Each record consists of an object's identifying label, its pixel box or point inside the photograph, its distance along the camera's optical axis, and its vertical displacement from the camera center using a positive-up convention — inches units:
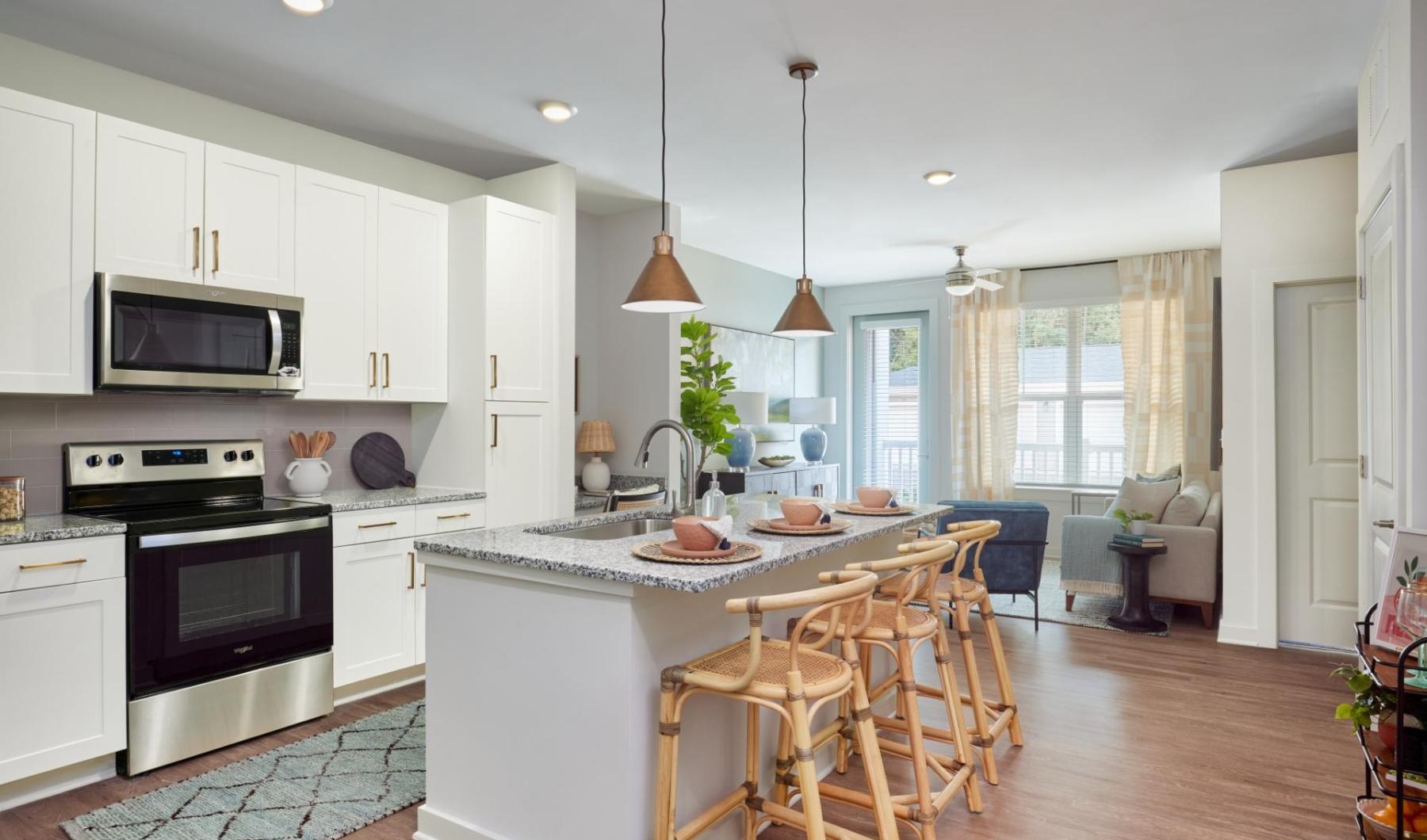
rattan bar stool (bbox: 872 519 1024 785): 108.7 -31.8
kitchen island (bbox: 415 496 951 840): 76.8 -26.5
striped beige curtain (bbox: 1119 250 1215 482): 262.4 +22.1
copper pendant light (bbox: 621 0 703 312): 100.5 +17.8
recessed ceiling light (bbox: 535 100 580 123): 142.5 +56.7
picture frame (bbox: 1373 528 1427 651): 74.4 -15.4
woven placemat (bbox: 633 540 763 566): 78.5 -13.4
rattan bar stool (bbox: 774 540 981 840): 88.4 -31.1
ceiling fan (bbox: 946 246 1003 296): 251.8 +45.9
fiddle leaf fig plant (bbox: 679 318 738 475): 207.8 +7.4
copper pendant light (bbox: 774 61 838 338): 124.5 +17.3
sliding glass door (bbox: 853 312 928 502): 323.6 +9.2
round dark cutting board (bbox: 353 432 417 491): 158.2 -7.9
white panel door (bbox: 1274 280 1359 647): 164.9 -7.6
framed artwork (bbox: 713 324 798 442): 269.6 +20.6
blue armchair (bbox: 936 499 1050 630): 187.5 -29.2
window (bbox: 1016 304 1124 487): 285.4 +9.7
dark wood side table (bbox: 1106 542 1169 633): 188.2 -39.6
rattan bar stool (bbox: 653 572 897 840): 69.9 -24.2
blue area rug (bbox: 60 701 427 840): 94.3 -48.0
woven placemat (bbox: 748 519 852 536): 97.8 -13.1
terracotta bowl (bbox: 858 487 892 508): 117.9 -10.9
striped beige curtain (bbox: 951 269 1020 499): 299.7 +13.3
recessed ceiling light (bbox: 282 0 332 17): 105.9 +55.8
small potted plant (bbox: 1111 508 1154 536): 196.1 -24.0
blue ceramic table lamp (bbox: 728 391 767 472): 249.4 +4.2
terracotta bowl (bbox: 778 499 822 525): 99.6 -11.0
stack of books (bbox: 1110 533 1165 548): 188.7 -27.8
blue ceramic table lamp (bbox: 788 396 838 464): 287.7 +2.6
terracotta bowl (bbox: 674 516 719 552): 80.7 -11.4
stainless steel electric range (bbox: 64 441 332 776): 109.2 -25.3
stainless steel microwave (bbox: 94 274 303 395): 112.4 +12.9
